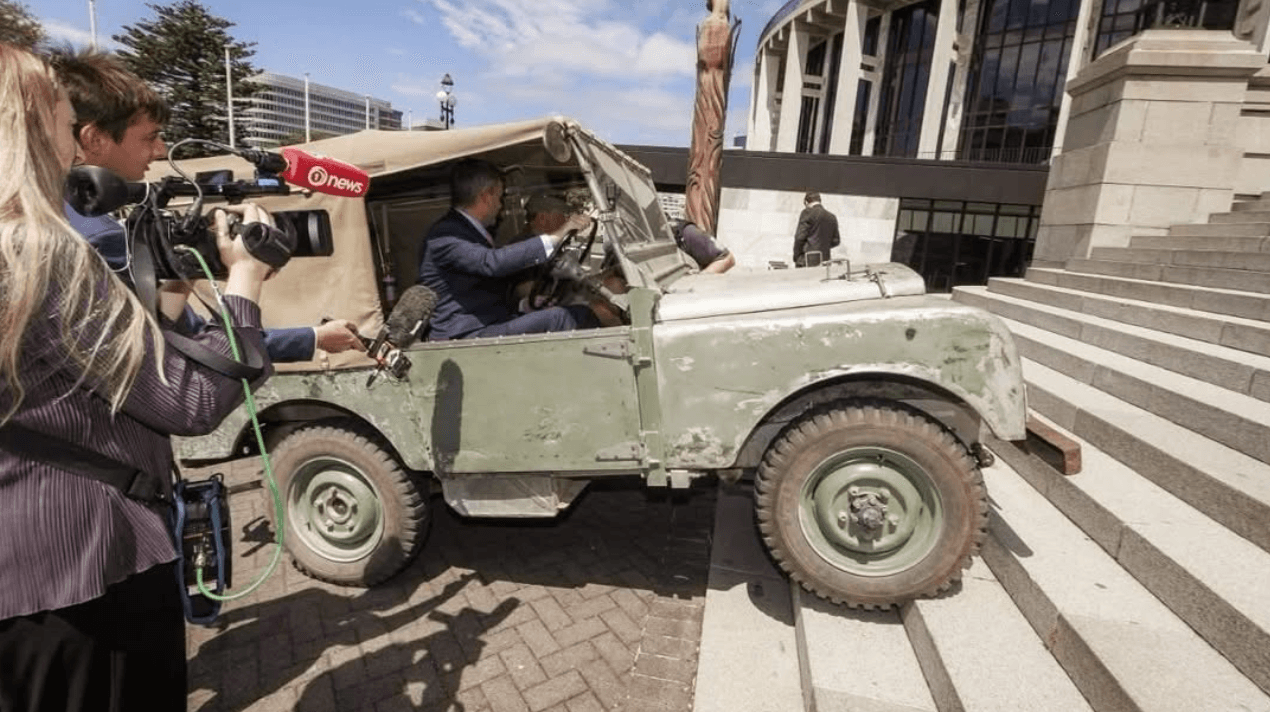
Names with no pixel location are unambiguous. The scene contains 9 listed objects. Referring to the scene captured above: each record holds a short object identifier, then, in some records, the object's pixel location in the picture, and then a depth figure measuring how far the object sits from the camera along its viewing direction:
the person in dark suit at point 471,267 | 2.97
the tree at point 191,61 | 30.94
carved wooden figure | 6.93
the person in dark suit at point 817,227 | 8.72
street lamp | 16.64
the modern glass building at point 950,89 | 14.61
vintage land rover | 2.45
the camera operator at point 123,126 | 1.66
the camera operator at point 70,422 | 1.06
